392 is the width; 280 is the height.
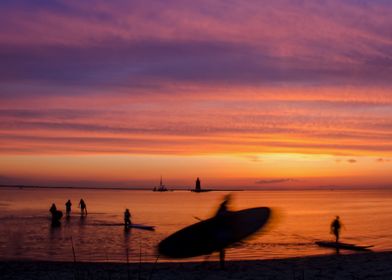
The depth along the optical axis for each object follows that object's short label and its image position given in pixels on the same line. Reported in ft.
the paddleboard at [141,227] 119.24
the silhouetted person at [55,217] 116.06
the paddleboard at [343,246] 81.80
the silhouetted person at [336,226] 82.99
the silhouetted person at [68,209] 155.02
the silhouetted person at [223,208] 28.49
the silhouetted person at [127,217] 116.06
